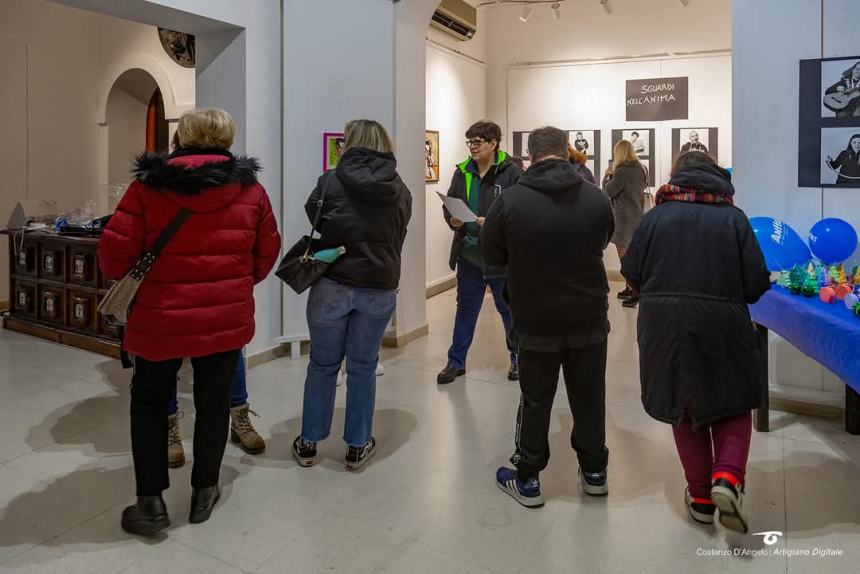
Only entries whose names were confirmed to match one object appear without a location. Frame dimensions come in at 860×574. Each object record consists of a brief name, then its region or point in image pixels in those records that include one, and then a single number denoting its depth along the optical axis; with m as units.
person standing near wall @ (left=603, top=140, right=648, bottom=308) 7.05
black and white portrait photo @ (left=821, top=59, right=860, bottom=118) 3.51
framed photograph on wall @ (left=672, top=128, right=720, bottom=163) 8.04
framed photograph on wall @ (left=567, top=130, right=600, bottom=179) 8.61
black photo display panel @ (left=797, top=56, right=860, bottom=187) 3.53
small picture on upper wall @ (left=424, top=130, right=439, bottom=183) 7.67
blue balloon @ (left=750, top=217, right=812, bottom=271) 3.38
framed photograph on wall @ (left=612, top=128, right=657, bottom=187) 8.34
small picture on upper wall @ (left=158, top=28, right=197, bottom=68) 6.64
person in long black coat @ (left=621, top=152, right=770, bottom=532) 2.37
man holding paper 4.27
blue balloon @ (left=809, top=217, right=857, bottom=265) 3.30
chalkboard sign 8.10
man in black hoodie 2.52
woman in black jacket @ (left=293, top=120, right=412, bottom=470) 2.88
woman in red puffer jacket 2.36
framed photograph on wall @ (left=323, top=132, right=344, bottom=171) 5.02
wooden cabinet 5.29
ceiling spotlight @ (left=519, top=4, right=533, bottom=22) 8.30
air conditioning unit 7.46
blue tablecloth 2.41
